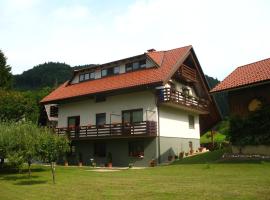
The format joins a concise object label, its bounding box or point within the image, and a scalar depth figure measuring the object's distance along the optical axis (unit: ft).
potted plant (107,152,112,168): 103.32
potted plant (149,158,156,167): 92.13
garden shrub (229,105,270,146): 74.95
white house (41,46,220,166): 97.76
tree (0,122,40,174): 64.28
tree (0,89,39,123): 139.03
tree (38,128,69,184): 62.95
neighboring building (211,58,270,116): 76.74
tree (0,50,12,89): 172.24
